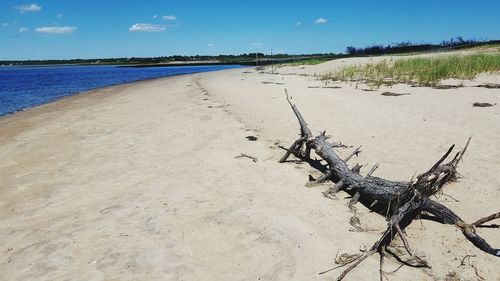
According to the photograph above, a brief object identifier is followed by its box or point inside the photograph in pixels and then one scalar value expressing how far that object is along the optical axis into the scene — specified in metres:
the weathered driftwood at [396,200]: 3.65
